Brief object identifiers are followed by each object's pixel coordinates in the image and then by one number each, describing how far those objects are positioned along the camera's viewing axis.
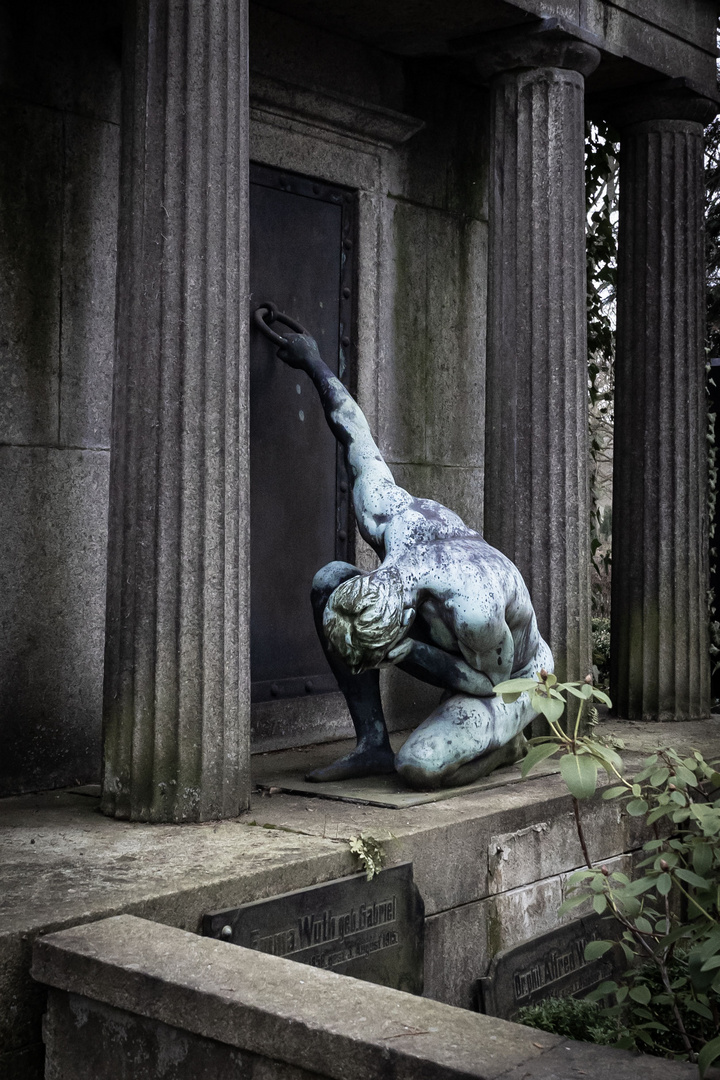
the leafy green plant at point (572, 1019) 3.73
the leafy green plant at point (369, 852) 4.23
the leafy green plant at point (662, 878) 2.71
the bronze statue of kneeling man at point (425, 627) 4.73
